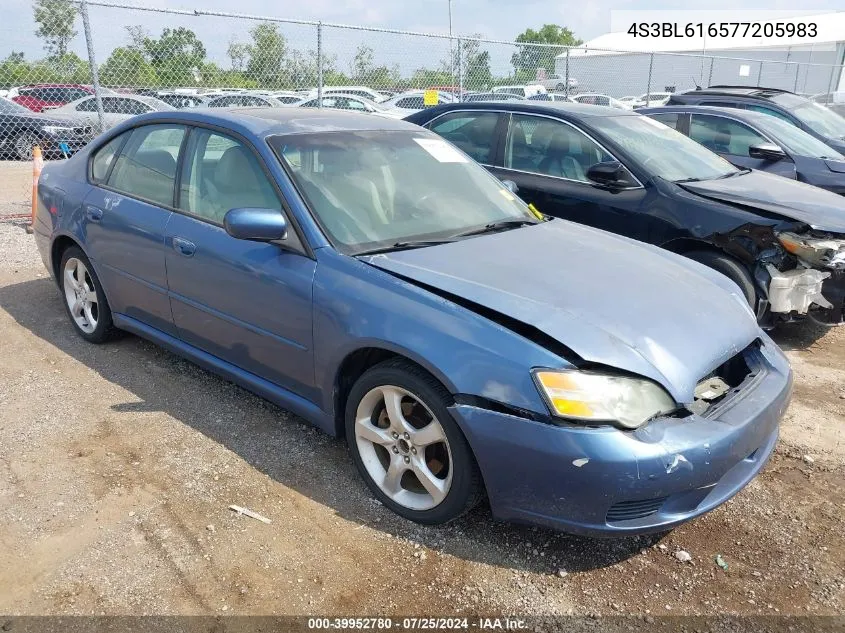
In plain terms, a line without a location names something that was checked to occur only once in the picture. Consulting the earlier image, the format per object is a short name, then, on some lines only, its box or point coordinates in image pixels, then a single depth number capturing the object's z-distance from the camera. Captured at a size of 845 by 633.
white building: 27.14
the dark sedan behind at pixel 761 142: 7.27
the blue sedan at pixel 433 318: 2.38
